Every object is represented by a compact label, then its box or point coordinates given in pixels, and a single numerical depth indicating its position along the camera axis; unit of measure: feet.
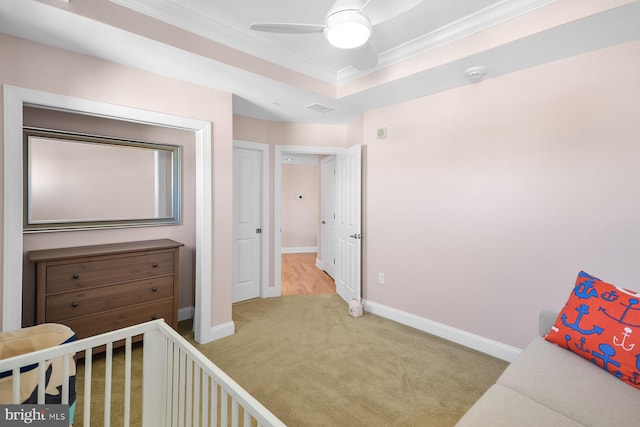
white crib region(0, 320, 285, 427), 2.81
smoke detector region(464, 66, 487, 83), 7.53
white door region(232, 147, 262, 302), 12.28
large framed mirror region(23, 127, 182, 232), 7.84
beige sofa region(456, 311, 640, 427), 3.54
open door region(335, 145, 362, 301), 11.38
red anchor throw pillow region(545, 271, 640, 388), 4.33
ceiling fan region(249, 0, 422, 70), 4.62
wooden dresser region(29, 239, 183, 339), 6.97
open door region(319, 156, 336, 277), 16.14
